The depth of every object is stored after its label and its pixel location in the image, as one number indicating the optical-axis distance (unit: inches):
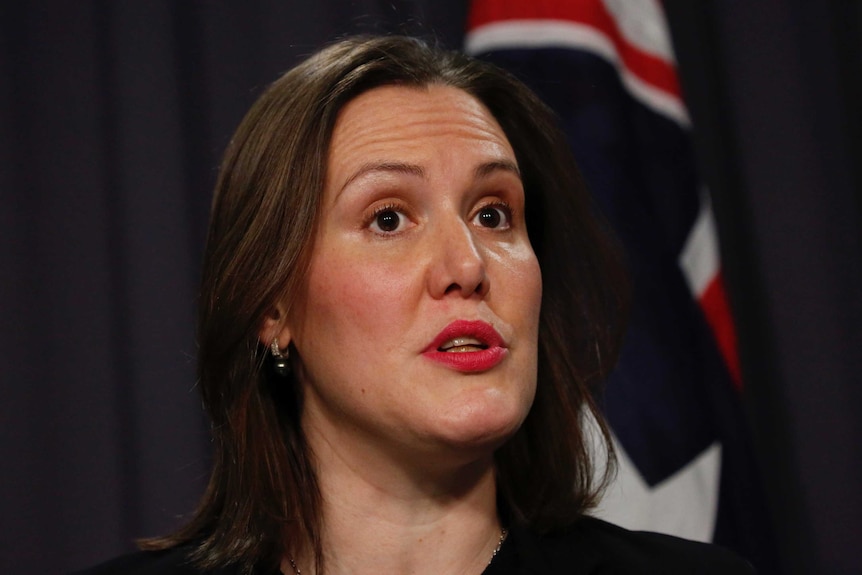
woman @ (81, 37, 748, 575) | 102.4
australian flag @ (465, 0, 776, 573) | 111.5
